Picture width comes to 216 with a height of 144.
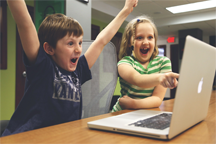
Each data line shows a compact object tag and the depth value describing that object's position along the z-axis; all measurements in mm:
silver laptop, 432
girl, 1034
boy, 738
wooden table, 451
